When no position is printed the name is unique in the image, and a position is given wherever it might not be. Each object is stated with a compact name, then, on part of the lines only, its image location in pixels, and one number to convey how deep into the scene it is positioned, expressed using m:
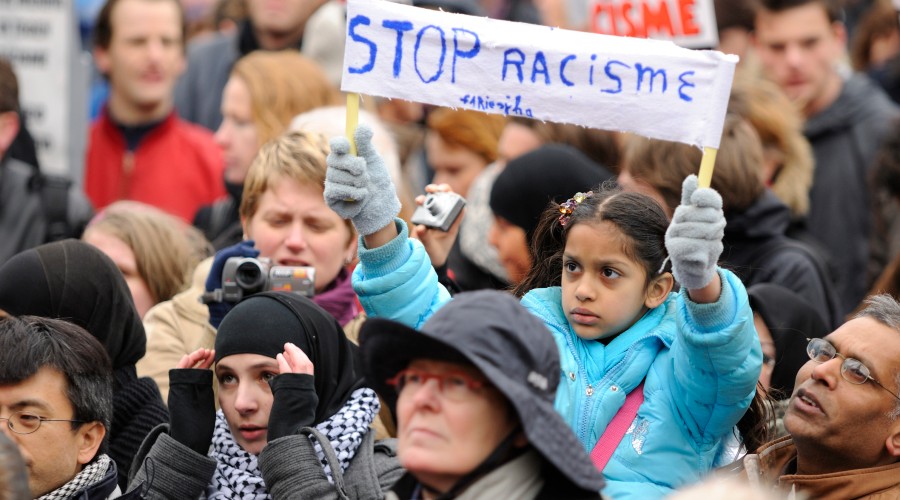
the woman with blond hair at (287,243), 10.61
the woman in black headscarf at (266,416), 8.34
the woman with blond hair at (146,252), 11.92
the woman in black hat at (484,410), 6.40
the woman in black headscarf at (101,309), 9.68
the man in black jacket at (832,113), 15.37
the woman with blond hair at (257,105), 14.25
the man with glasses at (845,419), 8.21
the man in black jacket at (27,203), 13.74
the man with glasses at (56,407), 8.45
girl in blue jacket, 7.73
